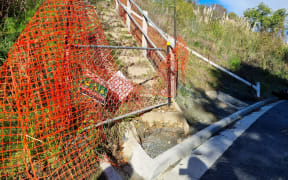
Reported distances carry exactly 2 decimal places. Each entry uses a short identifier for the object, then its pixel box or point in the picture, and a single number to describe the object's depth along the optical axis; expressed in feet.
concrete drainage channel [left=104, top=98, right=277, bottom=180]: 7.13
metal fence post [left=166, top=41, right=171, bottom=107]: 11.98
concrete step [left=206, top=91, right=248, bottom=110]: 18.73
